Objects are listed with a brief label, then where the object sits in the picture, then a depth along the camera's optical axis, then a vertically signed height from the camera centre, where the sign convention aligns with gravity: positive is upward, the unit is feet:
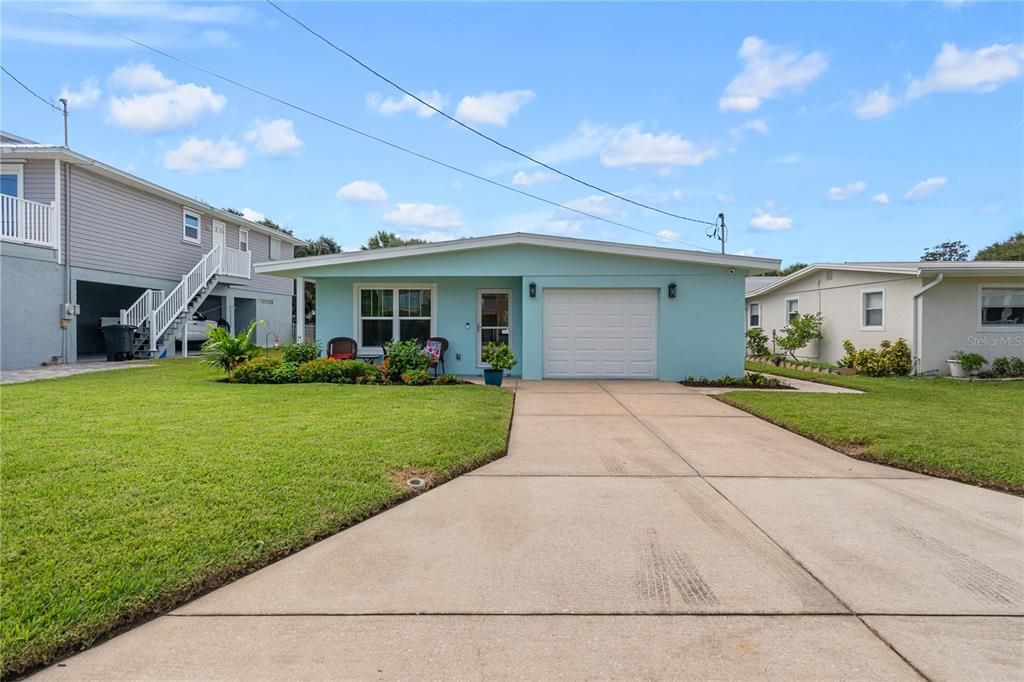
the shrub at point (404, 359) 35.78 -1.17
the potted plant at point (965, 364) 42.68 -1.76
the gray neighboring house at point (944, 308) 43.39 +2.80
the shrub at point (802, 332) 54.70 +0.97
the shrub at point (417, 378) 34.35 -2.36
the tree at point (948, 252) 169.68 +28.37
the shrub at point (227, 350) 36.70 -0.59
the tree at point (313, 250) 115.37 +23.35
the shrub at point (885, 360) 44.70 -1.51
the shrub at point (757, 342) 59.11 -0.05
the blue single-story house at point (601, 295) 39.04 +3.43
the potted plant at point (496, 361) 35.22 -1.29
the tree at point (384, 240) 149.69 +28.36
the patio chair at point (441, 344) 42.08 -0.28
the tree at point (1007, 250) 126.72 +22.58
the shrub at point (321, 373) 34.91 -2.05
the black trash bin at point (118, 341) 49.42 +0.02
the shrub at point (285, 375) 34.27 -2.14
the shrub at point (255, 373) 34.42 -2.02
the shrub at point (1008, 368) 43.50 -2.11
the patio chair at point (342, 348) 42.01 -0.52
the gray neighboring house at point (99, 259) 41.98 +7.94
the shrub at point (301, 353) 37.63 -0.82
